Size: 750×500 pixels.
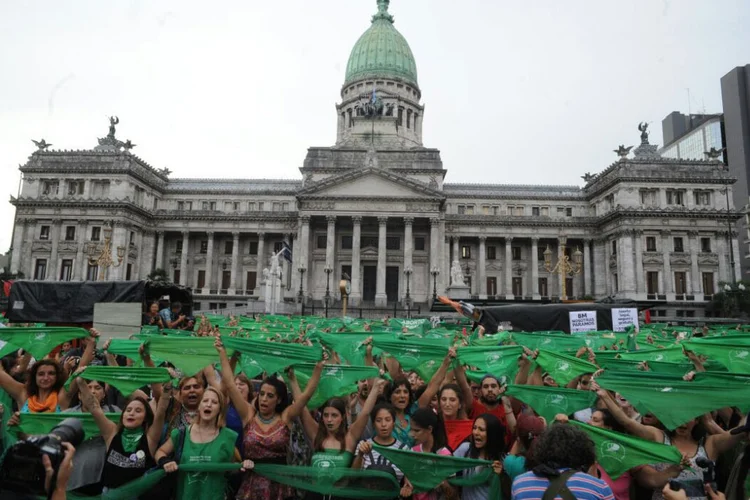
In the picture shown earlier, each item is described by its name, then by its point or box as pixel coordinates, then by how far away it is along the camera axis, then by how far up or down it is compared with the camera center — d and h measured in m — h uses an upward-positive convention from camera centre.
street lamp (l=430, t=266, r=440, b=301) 49.56 +4.49
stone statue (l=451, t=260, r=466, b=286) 48.18 +3.96
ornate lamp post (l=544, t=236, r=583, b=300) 36.50 +4.29
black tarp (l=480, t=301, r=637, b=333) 21.03 +0.14
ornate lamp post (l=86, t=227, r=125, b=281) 39.63 +5.36
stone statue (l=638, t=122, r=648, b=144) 61.81 +22.92
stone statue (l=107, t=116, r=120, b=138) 63.10 +23.14
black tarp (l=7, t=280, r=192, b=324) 16.52 +0.43
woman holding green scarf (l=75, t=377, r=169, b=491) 5.40 -1.38
